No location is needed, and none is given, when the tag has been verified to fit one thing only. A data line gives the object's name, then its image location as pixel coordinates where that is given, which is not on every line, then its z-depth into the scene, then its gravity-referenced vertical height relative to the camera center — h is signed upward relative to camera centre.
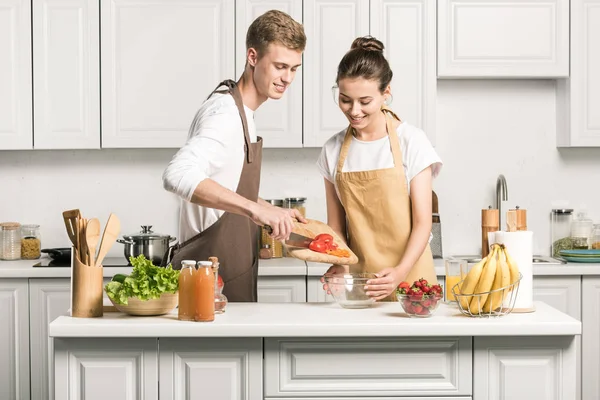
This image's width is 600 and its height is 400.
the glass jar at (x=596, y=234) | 4.73 -0.25
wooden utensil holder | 2.51 -0.30
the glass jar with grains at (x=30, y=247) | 4.51 -0.31
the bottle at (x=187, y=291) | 2.42 -0.29
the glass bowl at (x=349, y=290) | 2.64 -0.32
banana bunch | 2.44 -0.26
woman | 2.88 +0.05
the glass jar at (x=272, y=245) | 4.47 -0.29
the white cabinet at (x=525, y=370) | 2.45 -0.52
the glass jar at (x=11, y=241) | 4.46 -0.27
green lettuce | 2.46 -0.28
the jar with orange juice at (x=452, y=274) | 2.61 -0.26
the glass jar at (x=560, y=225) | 4.77 -0.20
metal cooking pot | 4.21 -0.28
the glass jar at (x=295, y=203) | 4.64 -0.07
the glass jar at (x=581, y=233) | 4.66 -0.24
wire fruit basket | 2.45 -0.33
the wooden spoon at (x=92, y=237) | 2.51 -0.14
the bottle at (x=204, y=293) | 2.41 -0.30
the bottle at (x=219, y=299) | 2.53 -0.33
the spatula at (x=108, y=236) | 2.54 -0.14
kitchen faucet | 4.61 -0.01
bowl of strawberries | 2.44 -0.31
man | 2.56 +0.07
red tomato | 2.73 -0.18
